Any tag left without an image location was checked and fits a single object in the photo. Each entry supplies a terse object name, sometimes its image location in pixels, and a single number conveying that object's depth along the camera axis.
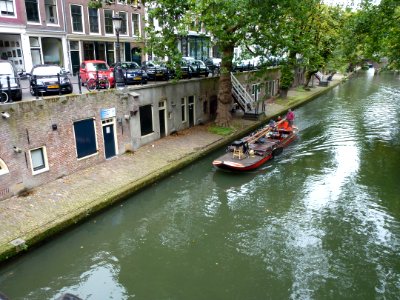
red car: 17.97
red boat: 15.42
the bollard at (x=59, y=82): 13.34
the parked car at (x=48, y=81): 13.61
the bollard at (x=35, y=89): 12.80
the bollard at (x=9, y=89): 11.41
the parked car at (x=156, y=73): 18.97
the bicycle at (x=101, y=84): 15.63
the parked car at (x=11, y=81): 12.13
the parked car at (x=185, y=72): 19.16
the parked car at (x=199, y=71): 22.30
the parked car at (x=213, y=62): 23.91
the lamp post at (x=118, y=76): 15.57
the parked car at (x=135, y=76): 17.54
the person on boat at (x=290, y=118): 21.52
